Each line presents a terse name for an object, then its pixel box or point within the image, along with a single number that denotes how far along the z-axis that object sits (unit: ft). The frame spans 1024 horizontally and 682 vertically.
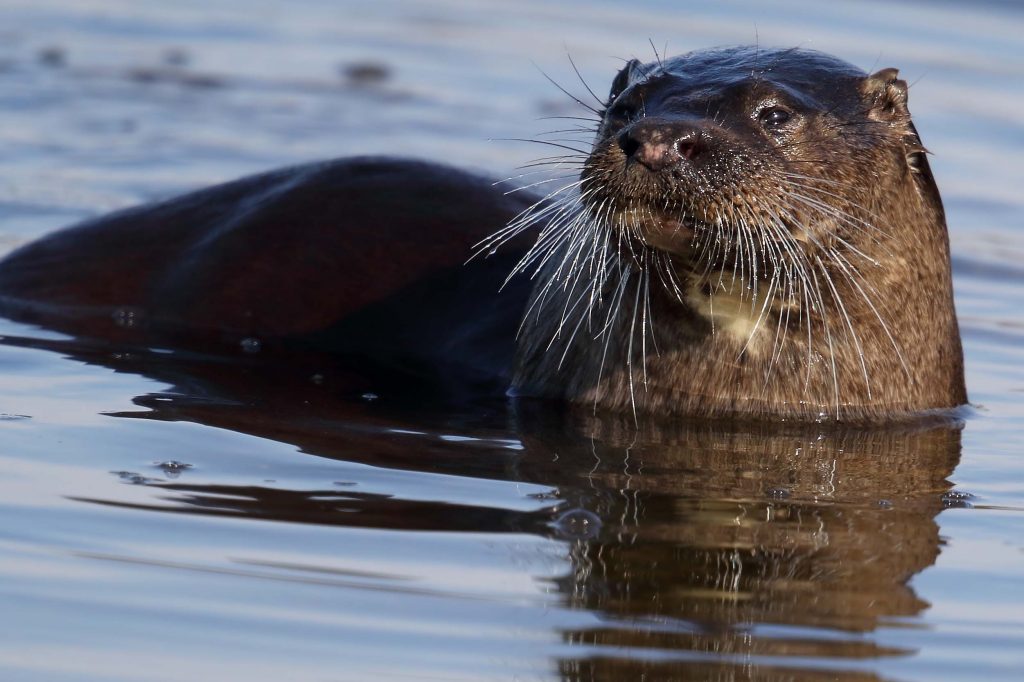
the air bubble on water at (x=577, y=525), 24.80
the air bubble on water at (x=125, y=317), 38.75
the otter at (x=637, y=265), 28.84
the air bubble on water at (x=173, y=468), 26.58
